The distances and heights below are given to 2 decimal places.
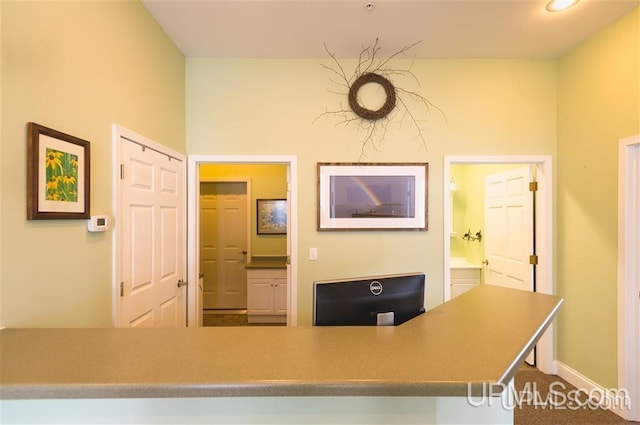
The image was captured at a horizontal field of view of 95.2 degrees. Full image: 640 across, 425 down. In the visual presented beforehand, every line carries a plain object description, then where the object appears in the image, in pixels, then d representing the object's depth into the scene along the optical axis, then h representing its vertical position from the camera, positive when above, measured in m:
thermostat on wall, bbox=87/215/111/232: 1.51 -0.05
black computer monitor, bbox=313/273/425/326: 1.25 -0.39
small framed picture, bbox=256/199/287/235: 4.49 -0.02
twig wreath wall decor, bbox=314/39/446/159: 2.62 +1.03
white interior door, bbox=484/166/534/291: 2.84 -0.17
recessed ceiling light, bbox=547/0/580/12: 1.92 +1.39
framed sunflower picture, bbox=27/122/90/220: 1.17 +0.17
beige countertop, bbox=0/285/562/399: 0.75 -0.43
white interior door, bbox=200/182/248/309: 4.57 -0.47
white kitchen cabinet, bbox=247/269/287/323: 3.88 -1.07
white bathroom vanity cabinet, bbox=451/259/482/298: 3.63 -0.80
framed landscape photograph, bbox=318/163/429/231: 2.66 +0.16
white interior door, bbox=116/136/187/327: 1.79 -0.15
